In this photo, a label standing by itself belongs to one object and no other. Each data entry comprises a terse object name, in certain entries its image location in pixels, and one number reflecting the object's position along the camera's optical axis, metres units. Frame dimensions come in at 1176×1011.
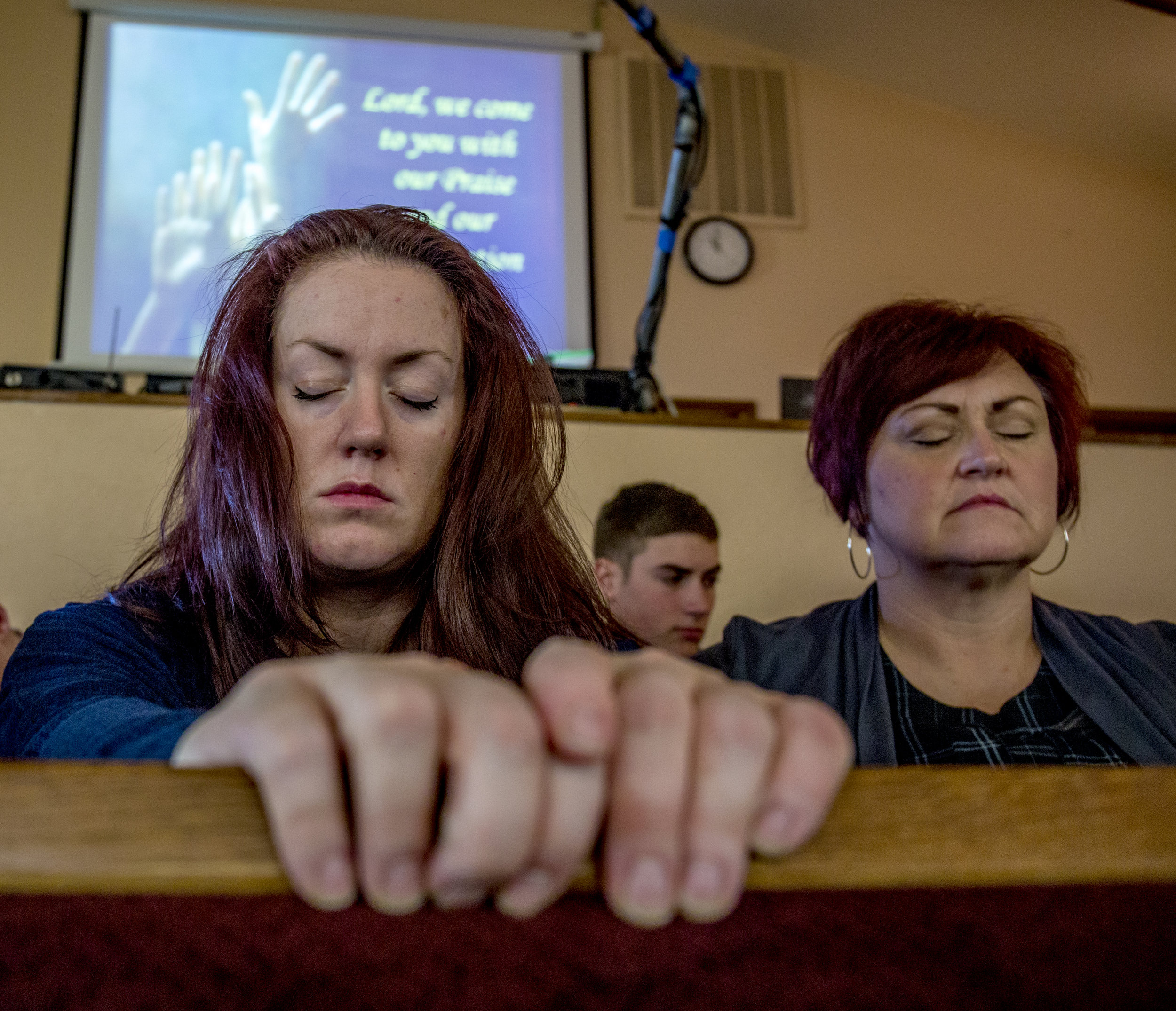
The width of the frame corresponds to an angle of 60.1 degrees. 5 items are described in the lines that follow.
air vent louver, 3.81
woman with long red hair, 0.22
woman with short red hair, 1.01
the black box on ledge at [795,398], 3.58
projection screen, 3.42
